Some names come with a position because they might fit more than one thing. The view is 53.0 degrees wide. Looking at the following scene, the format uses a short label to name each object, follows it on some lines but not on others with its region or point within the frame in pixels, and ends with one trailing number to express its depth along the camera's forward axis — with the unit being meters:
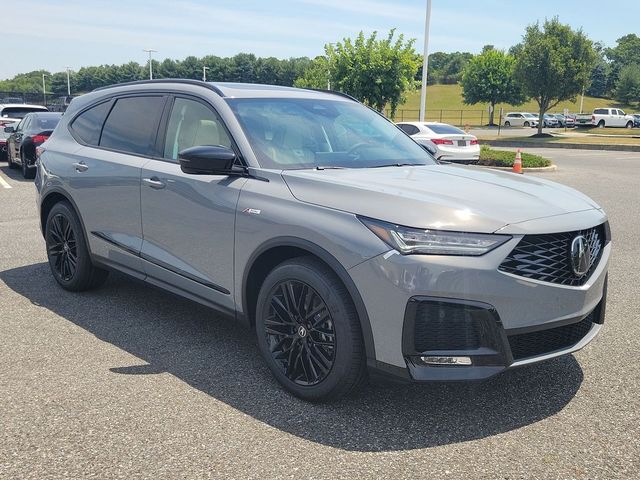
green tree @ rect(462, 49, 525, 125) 66.06
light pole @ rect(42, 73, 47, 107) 115.79
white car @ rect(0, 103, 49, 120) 19.02
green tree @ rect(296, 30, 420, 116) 28.23
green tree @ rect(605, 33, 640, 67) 134.01
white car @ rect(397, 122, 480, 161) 18.12
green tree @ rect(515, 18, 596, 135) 38.06
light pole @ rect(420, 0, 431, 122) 25.77
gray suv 3.06
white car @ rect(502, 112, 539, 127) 65.78
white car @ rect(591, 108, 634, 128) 56.81
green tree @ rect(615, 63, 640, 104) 74.56
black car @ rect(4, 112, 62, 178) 14.57
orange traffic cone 16.70
